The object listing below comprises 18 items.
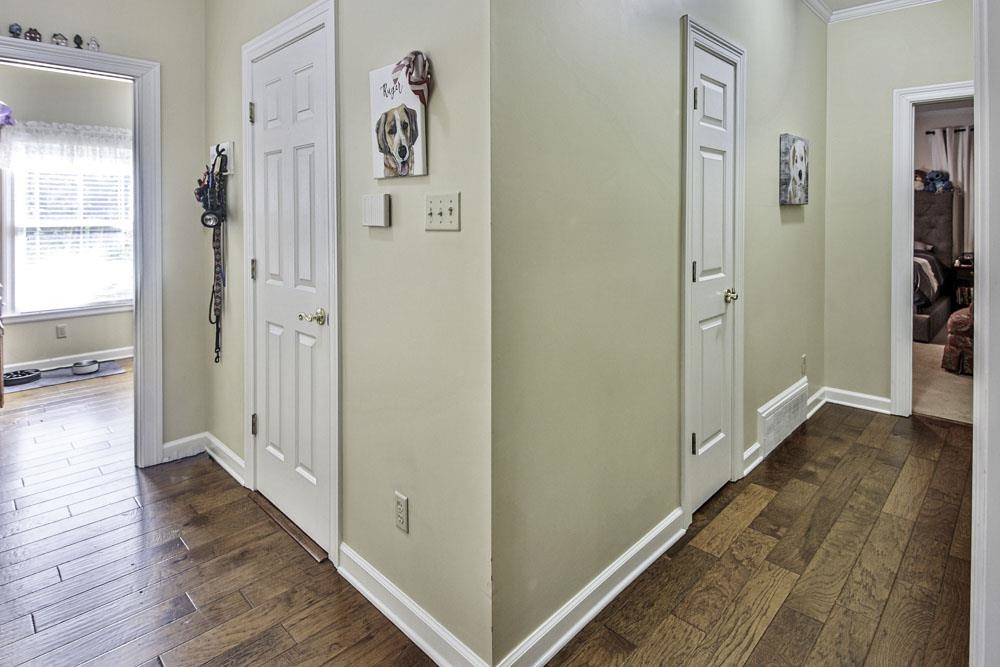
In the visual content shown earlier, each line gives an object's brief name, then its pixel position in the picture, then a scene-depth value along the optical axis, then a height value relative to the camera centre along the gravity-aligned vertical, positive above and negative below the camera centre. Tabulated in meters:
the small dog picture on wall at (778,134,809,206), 3.24 +0.79
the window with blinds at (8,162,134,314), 4.94 +0.61
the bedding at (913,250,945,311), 5.86 +0.24
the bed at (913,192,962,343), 5.93 +0.50
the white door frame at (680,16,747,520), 2.26 +0.41
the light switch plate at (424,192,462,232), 1.56 +0.26
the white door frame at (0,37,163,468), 2.86 +0.31
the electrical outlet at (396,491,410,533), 1.83 -0.65
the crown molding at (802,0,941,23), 3.57 +1.88
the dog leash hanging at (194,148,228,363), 2.86 +0.50
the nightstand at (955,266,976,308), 6.21 +0.23
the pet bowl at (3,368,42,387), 4.55 -0.55
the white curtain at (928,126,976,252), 6.98 +1.75
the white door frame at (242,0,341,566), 2.01 +0.38
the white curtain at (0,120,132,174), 4.79 +1.39
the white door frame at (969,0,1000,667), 0.75 -0.11
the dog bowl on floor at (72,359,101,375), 4.93 -0.52
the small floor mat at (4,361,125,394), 4.54 -0.58
